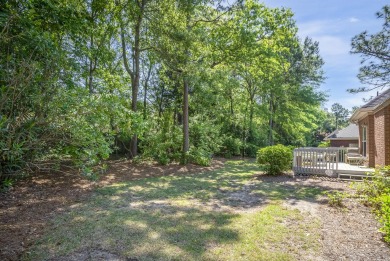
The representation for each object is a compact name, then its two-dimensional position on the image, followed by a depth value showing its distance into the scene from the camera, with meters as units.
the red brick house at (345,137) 25.48
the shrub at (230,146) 20.34
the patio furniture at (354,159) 12.46
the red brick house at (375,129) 9.58
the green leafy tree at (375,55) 8.16
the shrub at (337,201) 5.88
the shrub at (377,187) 5.55
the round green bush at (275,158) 9.84
